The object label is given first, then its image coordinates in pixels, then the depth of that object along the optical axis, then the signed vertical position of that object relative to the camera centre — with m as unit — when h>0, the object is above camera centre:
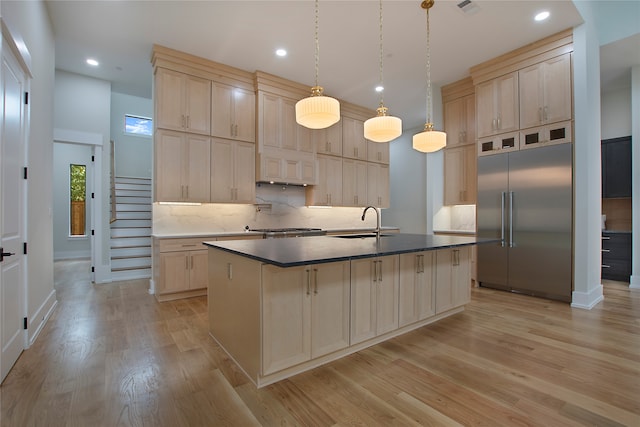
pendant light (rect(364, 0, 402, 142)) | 2.90 +0.87
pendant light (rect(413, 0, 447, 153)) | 3.19 +0.82
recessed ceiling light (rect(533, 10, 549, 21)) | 3.50 +2.37
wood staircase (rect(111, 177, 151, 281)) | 5.31 -0.36
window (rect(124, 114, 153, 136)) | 7.18 +2.19
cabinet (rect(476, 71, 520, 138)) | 4.32 +1.65
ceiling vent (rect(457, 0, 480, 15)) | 3.27 +2.33
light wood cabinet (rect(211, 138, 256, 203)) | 4.61 +0.69
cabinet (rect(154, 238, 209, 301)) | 3.95 -0.74
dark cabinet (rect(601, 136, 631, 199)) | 5.16 +0.84
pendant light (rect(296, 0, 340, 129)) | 2.54 +0.90
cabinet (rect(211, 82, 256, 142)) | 4.61 +1.63
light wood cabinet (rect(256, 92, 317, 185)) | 4.95 +1.21
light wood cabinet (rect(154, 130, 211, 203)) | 4.15 +0.68
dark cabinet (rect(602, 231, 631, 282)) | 5.06 -0.72
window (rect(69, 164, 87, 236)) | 7.86 +0.43
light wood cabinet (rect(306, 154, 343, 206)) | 5.74 +0.57
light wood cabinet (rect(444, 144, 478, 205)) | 5.12 +0.70
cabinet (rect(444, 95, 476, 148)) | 5.12 +1.67
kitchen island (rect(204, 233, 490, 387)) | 1.98 -0.66
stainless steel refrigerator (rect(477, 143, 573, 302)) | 3.89 -0.08
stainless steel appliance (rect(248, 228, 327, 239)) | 4.73 -0.30
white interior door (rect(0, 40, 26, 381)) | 2.08 +0.01
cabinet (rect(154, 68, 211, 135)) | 4.16 +1.63
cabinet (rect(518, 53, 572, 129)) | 3.86 +1.66
